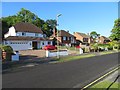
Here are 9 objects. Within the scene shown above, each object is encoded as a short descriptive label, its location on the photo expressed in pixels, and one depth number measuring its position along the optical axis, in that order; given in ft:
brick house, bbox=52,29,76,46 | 110.11
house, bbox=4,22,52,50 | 74.57
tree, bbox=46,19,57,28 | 153.78
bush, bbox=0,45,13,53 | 40.85
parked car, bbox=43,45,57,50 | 72.25
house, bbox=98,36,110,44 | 179.69
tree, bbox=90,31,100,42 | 223.93
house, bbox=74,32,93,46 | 136.25
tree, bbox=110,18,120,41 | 118.26
